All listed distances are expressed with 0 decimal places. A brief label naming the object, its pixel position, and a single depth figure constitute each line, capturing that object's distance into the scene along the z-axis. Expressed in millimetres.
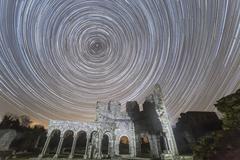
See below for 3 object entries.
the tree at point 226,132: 6450
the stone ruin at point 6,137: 18715
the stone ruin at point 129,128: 16364
